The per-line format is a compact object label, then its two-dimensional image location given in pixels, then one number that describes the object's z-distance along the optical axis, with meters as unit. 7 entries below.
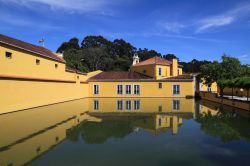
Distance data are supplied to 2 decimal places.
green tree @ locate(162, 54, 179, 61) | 74.29
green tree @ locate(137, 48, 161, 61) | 69.38
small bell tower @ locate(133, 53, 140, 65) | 34.83
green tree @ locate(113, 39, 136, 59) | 63.48
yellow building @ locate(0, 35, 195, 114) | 12.87
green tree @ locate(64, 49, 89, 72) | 36.91
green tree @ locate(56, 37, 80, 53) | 59.84
